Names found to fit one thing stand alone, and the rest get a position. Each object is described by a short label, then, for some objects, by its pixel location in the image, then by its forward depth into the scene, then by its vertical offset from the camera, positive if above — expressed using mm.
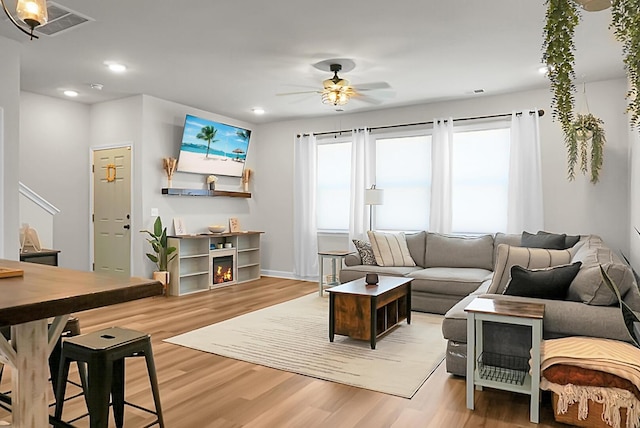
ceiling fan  4742 +1310
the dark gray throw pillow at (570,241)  4838 -348
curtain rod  5763 +1267
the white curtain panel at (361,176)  6914 +527
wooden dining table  1545 -344
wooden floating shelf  6358 +269
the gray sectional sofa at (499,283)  2635 -648
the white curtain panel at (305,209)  7430 +12
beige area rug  3248 -1204
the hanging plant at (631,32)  1411 +597
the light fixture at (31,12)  1846 +836
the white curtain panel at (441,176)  6223 +474
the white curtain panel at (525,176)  5641 +434
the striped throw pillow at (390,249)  5875 -536
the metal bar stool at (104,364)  1977 -737
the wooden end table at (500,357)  2535 -913
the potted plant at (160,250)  6074 -553
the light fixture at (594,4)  1651 +774
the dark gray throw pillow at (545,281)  2893 -472
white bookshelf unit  6238 -769
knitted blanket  2303 -841
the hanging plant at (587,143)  5098 +783
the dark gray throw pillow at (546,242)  4836 -356
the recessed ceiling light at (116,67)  4801 +1577
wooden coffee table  3854 -896
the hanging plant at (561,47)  1566 +601
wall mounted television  6574 +988
